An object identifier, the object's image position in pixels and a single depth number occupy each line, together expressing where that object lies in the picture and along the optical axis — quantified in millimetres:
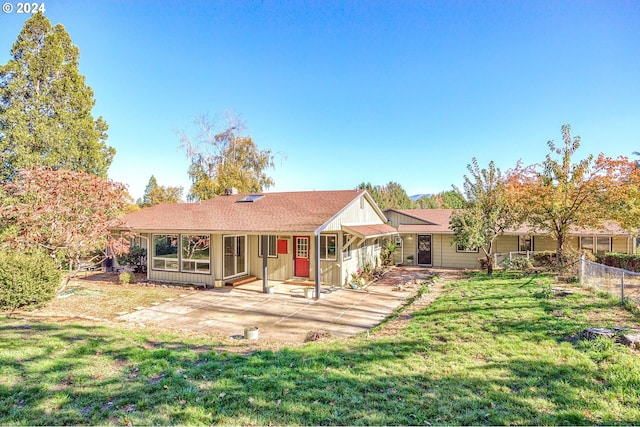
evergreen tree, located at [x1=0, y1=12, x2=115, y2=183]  15242
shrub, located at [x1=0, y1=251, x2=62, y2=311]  8555
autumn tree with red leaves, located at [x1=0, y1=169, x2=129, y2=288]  10203
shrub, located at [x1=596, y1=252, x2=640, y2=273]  15081
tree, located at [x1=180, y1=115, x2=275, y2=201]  30453
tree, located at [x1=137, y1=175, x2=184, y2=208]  39531
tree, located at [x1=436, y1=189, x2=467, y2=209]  16062
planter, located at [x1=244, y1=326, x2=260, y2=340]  7309
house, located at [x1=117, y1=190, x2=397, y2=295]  13406
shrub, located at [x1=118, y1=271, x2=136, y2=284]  14164
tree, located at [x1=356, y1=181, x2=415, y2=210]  42969
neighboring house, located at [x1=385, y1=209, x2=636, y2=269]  18500
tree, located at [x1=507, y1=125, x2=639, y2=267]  13648
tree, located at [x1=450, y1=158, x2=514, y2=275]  15125
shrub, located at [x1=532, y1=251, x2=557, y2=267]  17547
